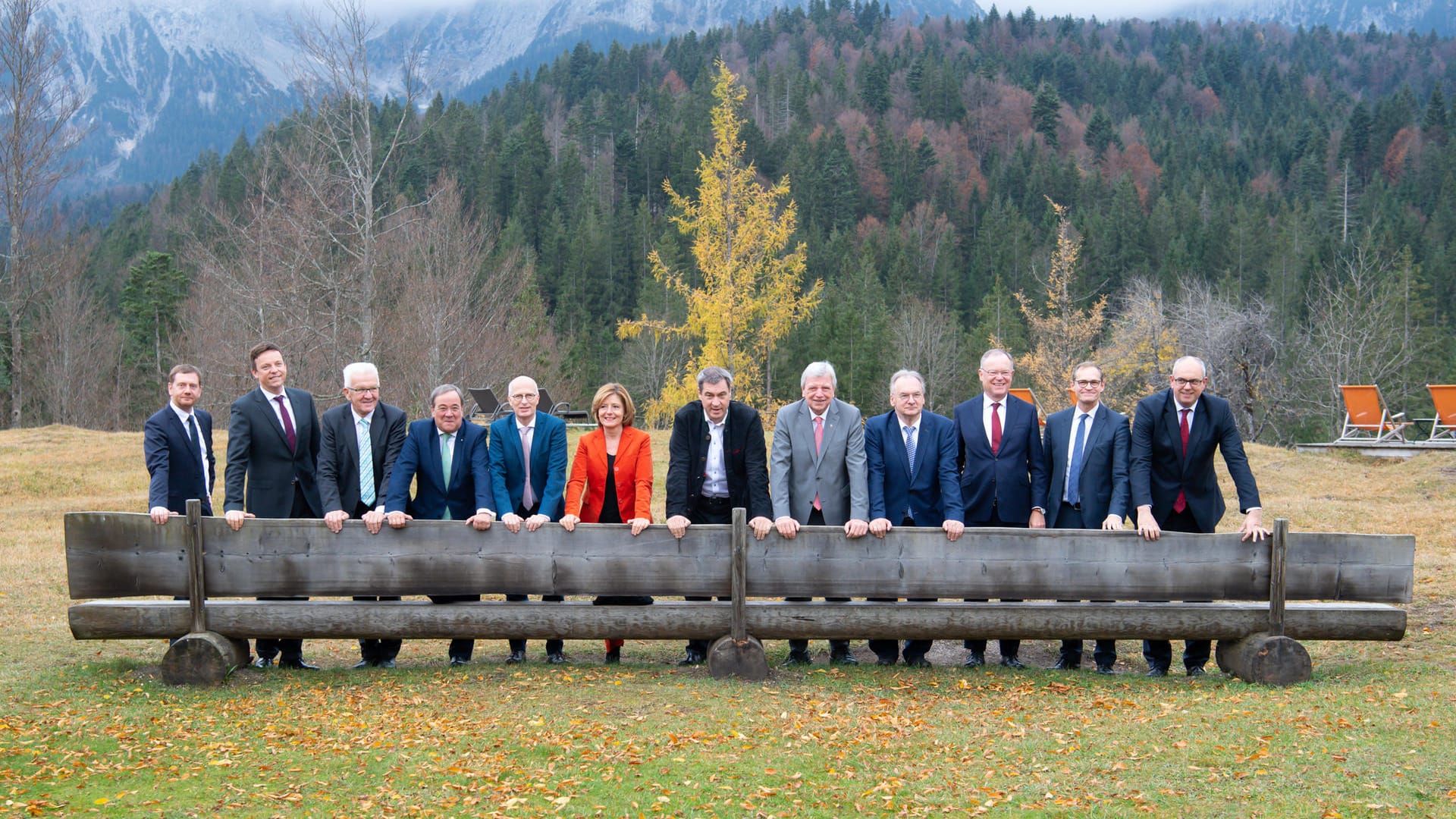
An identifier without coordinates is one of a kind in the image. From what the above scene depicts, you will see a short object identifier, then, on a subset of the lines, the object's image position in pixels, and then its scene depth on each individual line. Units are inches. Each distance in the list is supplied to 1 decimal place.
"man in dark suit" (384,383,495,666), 264.8
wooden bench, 247.6
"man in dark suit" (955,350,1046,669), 271.9
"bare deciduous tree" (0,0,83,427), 1144.8
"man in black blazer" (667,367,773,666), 263.4
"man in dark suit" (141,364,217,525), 268.7
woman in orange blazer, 264.7
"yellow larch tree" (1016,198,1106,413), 1341.0
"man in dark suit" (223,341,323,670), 270.3
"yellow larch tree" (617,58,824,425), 972.6
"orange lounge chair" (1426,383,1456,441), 877.2
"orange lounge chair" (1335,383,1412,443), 914.7
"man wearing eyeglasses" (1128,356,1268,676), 262.1
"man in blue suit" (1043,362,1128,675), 267.7
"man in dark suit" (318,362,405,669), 268.5
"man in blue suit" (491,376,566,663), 268.1
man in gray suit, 263.7
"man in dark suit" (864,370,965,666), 263.1
